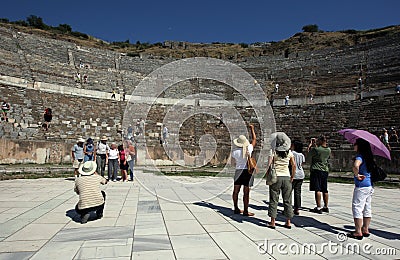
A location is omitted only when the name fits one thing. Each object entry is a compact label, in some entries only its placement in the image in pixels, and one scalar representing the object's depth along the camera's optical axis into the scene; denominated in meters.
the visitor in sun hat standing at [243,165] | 5.64
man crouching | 5.16
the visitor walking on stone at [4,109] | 17.27
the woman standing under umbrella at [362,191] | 4.46
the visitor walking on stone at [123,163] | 11.41
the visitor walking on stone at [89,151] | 9.48
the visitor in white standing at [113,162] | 10.91
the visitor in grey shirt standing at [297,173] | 6.11
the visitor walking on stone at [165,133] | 19.75
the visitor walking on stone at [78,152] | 10.03
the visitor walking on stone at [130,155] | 11.28
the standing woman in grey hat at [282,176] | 4.89
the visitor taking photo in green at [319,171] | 6.24
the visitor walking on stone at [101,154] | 10.73
